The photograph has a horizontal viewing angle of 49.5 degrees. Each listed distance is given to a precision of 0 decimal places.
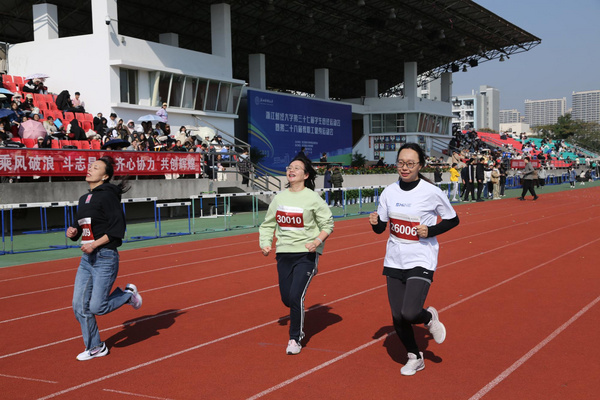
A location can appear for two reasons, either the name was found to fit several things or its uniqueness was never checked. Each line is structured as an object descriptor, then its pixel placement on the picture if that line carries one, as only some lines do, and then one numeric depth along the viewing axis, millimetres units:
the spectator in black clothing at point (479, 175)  29944
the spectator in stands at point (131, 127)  24278
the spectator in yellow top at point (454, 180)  29922
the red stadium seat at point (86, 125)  23416
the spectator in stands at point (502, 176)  33459
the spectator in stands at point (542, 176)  45072
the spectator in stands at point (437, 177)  32469
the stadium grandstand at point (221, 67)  23578
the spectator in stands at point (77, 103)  24366
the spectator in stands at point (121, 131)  22656
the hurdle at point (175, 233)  17159
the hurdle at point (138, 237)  15936
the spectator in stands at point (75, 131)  21092
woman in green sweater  5832
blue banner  39500
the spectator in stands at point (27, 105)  21500
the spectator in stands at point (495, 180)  30706
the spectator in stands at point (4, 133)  18469
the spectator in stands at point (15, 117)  19622
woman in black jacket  5699
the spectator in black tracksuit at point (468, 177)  29906
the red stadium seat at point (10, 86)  22859
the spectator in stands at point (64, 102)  23875
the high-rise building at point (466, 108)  188250
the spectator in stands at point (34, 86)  23734
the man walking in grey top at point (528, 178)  28016
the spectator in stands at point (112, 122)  24562
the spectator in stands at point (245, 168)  26766
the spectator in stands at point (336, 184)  27266
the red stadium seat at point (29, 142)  19438
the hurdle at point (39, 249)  13875
